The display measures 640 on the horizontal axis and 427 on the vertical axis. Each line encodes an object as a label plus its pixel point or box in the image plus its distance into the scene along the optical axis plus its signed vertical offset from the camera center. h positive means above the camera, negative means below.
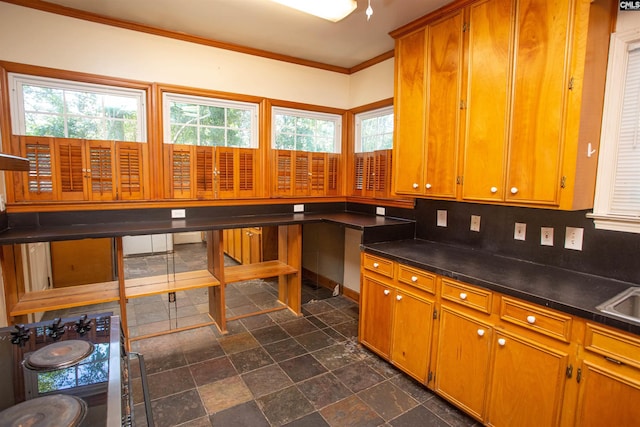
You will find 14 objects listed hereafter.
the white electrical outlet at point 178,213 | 3.06 -0.32
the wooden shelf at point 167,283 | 2.77 -0.93
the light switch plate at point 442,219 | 2.73 -0.29
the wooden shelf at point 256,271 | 3.18 -0.91
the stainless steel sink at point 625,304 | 1.45 -0.53
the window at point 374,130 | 3.44 +0.57
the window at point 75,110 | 2.53 +0.54
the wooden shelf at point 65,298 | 2.32 -0.90
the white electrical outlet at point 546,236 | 2.06 -0.32
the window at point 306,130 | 3.58 +0.57
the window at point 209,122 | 3.06 +0.56
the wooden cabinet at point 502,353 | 1.39 -0.88
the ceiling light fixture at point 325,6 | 1.97 +1.06
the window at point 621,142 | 1.74 +0.24
